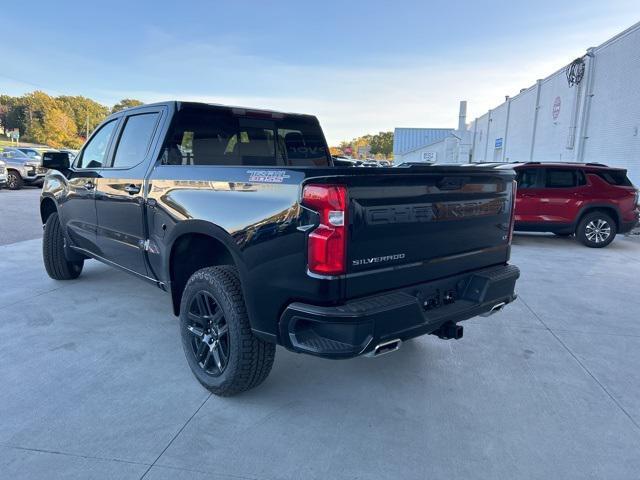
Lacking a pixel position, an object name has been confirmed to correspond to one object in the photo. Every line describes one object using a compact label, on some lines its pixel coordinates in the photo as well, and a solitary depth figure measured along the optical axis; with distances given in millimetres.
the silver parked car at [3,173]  17875
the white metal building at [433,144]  42750
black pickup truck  2451
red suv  9438
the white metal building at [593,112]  13430
